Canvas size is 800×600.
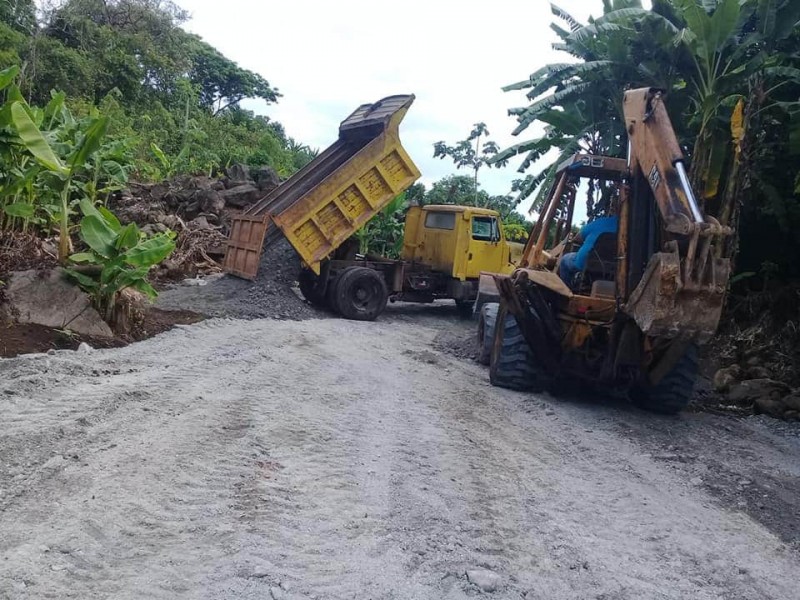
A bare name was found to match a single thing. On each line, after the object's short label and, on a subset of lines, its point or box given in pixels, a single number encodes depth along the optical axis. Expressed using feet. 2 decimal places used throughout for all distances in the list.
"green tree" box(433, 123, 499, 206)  90.22
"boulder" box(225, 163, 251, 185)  61.68
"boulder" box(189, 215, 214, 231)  54.34
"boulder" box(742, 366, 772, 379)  32.73
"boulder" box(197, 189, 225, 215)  56.80
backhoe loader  20.70
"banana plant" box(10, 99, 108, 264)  24.85
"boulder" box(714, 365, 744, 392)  31.74
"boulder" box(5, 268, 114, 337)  26.12
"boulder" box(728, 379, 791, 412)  29.25
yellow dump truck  41.57
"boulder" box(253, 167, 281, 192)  60.54
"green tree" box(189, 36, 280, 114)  129.90
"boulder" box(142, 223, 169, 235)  50.85
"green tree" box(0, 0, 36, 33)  73.15
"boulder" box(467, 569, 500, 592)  11.60
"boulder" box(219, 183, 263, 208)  58.39
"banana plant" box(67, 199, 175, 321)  26.25
